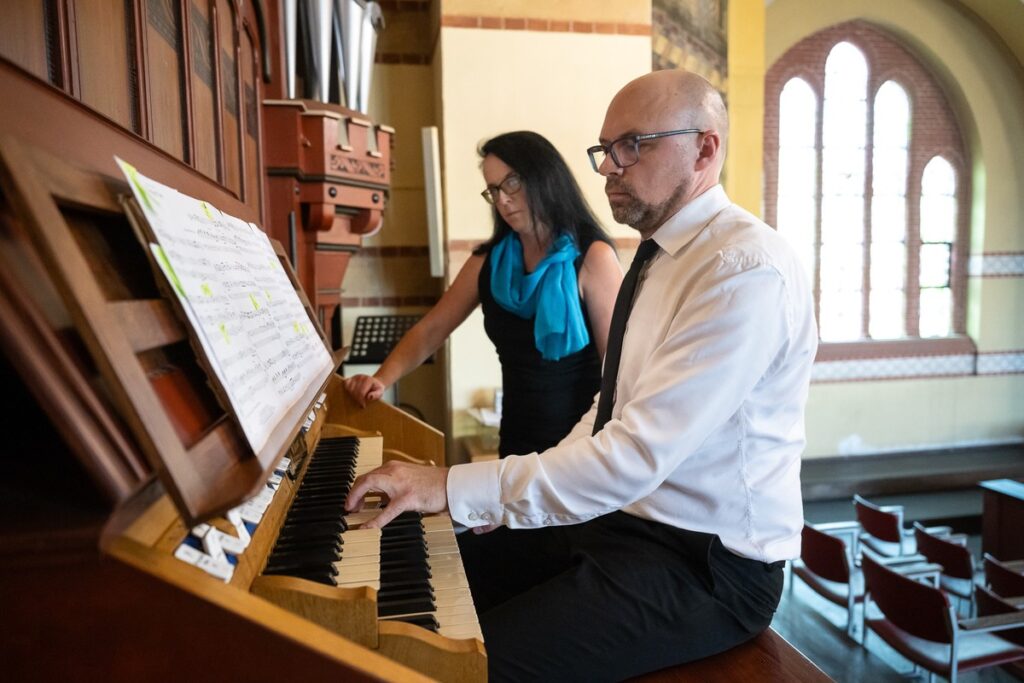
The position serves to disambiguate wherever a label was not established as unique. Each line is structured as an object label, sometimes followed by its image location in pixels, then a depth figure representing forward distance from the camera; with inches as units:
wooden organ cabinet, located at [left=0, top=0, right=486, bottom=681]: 25.5
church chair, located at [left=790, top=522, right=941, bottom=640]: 149.7
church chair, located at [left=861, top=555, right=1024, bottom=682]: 116.2
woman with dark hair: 88.5
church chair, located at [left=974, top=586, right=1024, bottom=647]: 128.9
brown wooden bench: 49.6
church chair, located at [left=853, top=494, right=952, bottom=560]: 178.2
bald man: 50.1
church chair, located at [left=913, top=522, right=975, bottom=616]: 158.2
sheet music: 34.1
